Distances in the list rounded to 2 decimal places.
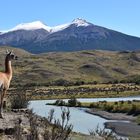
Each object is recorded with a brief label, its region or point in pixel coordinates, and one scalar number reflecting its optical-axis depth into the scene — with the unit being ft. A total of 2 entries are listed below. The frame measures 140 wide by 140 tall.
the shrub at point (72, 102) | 282.15
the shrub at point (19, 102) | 115.65
